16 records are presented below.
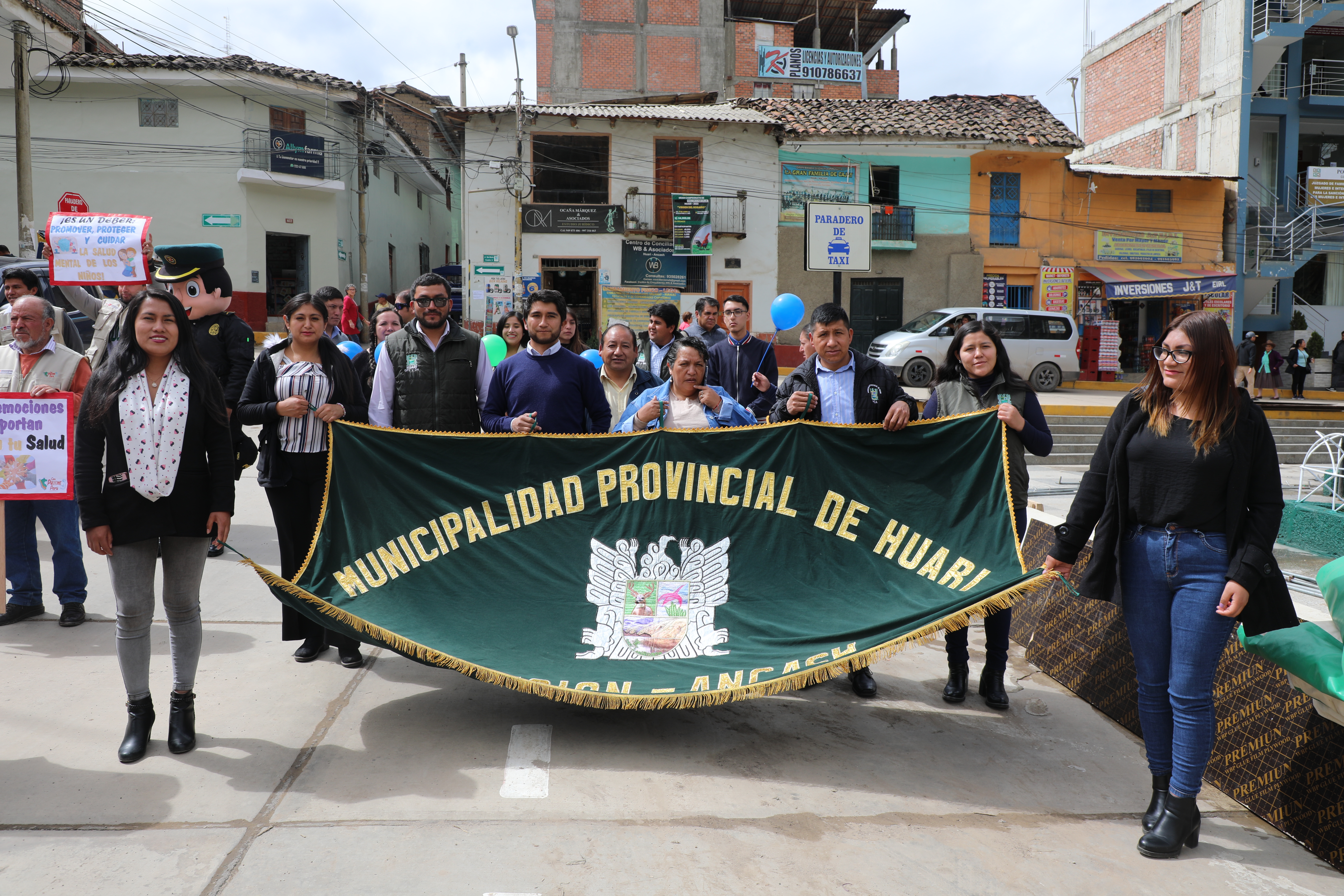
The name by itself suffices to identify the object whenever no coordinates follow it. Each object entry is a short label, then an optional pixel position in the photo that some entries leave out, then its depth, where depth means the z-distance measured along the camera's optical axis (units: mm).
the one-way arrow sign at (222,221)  24531
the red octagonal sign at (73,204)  9523
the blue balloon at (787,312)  9250
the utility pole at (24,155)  14500
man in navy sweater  4590
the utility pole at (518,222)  23641
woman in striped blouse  4395
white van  18609
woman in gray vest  4199
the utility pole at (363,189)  26500
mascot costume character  4727
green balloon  7062
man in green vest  4758
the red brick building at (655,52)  32000
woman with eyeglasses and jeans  2906
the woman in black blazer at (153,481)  3393
